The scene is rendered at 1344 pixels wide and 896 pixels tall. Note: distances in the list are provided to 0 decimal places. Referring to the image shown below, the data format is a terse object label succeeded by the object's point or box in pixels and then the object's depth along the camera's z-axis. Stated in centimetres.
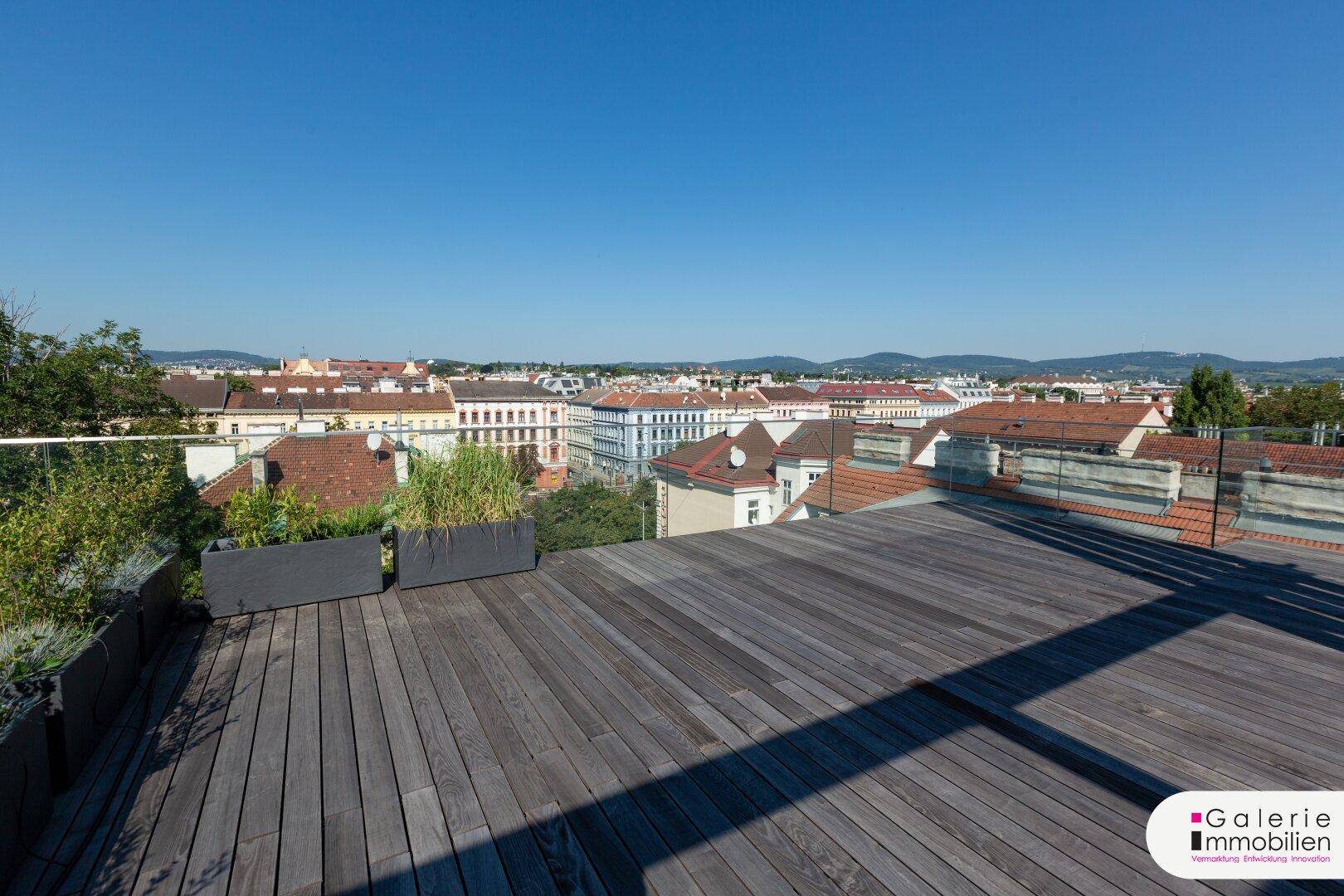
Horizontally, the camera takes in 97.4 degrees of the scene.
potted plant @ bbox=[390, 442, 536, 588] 335
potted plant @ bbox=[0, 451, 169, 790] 167
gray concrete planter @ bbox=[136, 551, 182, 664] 247
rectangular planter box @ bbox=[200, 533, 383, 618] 294
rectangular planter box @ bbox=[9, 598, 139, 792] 166
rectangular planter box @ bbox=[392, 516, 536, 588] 334
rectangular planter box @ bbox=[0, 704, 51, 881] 134
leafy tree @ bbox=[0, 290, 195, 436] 1259
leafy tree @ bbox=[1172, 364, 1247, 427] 3228
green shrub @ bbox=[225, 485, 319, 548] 297
